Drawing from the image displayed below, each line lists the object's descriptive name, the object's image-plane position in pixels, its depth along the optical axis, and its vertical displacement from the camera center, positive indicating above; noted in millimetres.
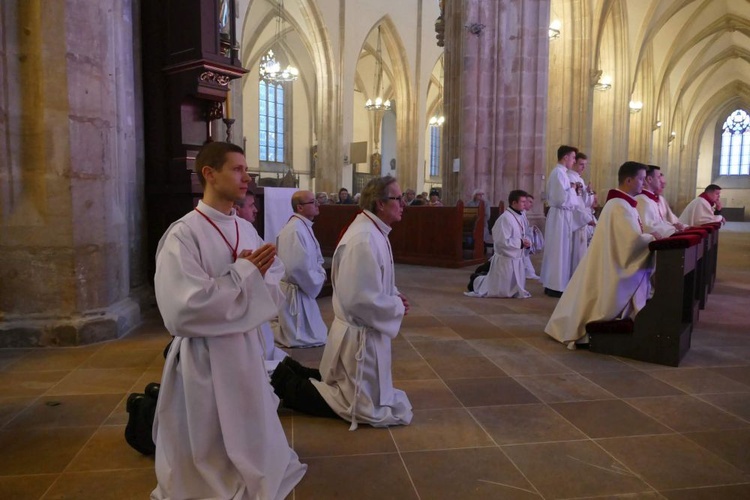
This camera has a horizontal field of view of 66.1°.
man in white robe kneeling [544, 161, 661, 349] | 5012 -668
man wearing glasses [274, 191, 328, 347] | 5309 -844
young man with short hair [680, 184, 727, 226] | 9344 -266
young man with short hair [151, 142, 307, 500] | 2350 -757
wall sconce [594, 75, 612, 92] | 21764 +4137
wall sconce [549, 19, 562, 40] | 16562 +4701
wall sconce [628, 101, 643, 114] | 26203 +3921
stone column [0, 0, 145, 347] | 4957 +130
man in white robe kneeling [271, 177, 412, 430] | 3283 -806
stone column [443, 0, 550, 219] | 12898 +2227
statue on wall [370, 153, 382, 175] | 32250 +1502
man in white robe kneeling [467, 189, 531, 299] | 7957 -941
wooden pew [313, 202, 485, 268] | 11047 -896
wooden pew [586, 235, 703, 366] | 4645 -1092
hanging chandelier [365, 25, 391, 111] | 27344 +5510
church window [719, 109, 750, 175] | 39812 +3405
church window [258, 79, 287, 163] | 29109 +3387
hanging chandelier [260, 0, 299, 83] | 21984 +4568
